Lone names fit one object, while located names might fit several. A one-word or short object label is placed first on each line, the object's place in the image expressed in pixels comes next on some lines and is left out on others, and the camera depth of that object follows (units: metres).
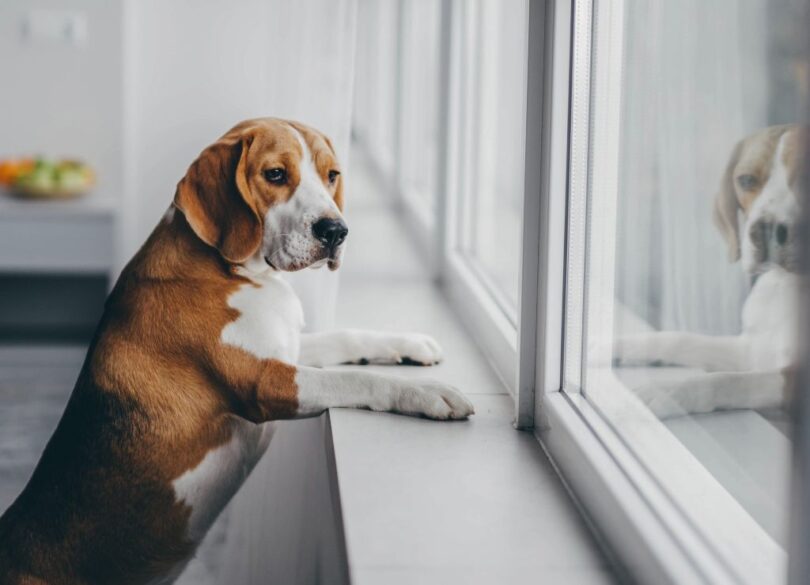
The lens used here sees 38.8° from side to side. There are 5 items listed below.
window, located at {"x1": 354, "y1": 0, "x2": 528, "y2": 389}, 2.21
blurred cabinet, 3.52
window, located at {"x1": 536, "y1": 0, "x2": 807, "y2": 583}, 0.97
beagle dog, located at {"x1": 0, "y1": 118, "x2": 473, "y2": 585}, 1.52
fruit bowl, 3.54
